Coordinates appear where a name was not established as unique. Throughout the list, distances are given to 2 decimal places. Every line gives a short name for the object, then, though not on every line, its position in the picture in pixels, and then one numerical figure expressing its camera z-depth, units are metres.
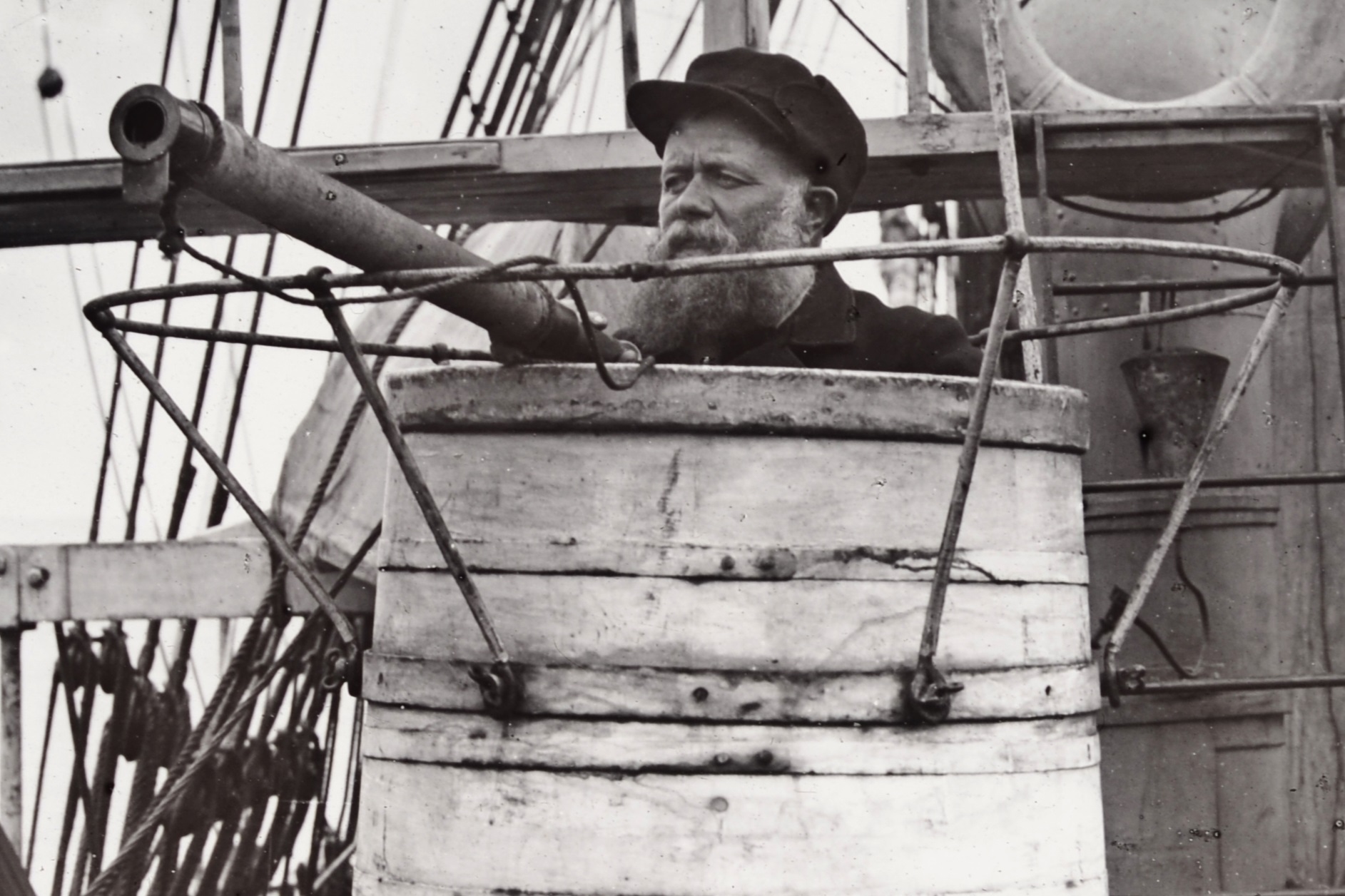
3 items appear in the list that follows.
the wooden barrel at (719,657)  1.79
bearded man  2.57
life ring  3.73
